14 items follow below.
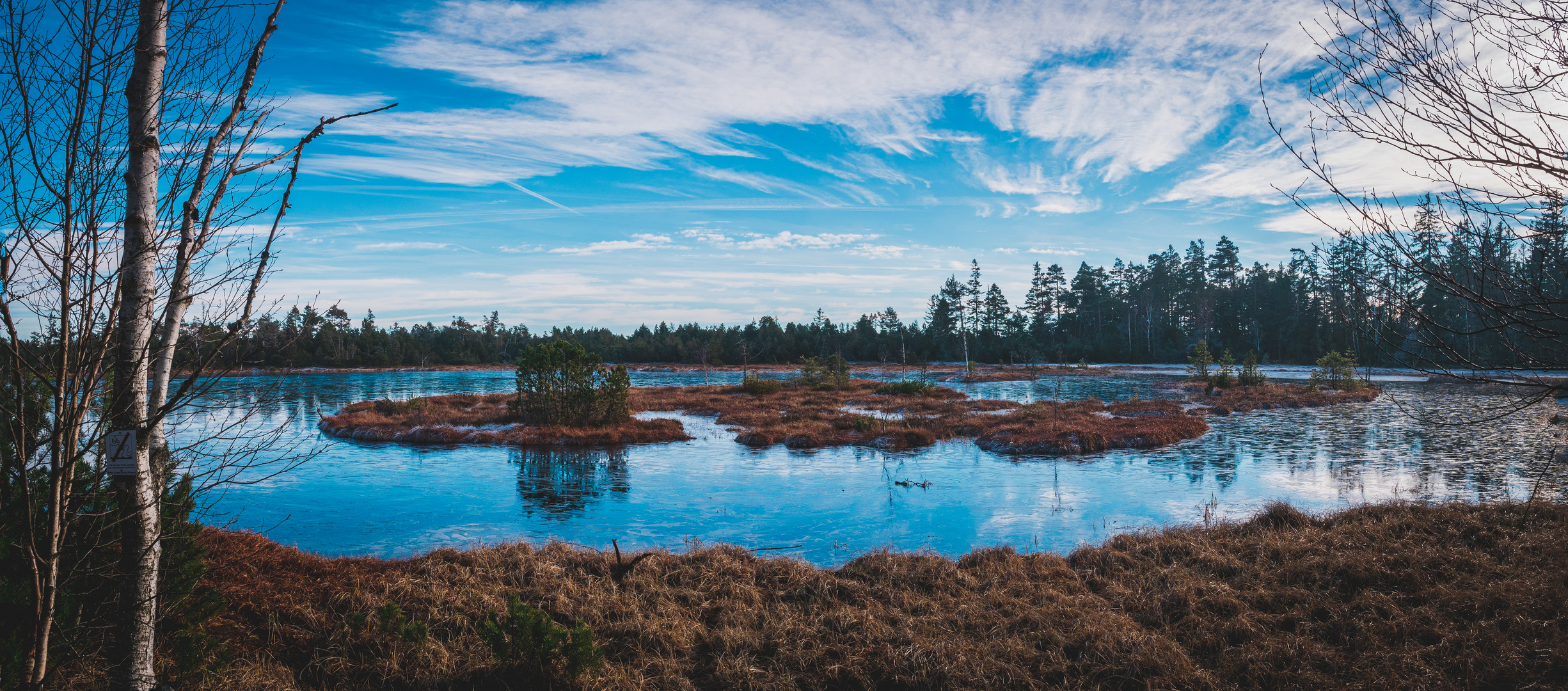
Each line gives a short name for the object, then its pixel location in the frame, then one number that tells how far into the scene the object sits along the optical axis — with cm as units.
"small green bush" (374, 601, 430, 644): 577
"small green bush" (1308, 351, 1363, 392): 3631
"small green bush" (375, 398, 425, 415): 2945
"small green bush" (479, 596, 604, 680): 529
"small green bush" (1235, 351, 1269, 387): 3716
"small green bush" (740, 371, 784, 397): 3838
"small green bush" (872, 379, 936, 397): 3600
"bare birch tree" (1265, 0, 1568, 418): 357
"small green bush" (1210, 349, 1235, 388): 3669
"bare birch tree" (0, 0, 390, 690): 274
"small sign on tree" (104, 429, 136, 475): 309
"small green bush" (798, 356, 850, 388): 4197
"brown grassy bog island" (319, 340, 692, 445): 2342
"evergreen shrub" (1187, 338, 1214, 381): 3869
